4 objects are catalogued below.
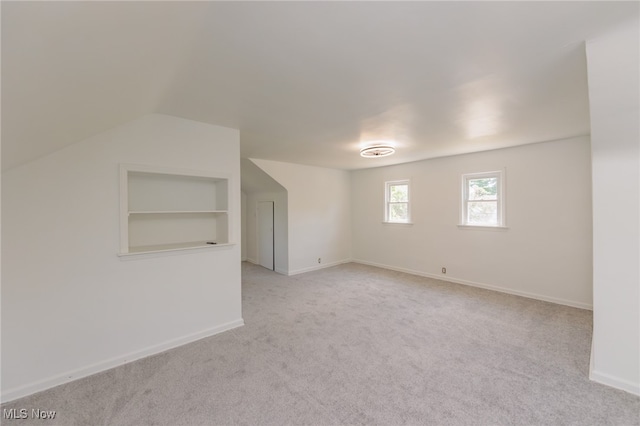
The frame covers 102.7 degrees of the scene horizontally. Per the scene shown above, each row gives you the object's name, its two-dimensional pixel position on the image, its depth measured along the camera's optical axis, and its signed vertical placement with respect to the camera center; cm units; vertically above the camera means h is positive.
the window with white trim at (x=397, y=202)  593 +19
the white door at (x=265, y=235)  631 -58
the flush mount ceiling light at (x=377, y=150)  405 +96
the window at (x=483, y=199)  454 +18
